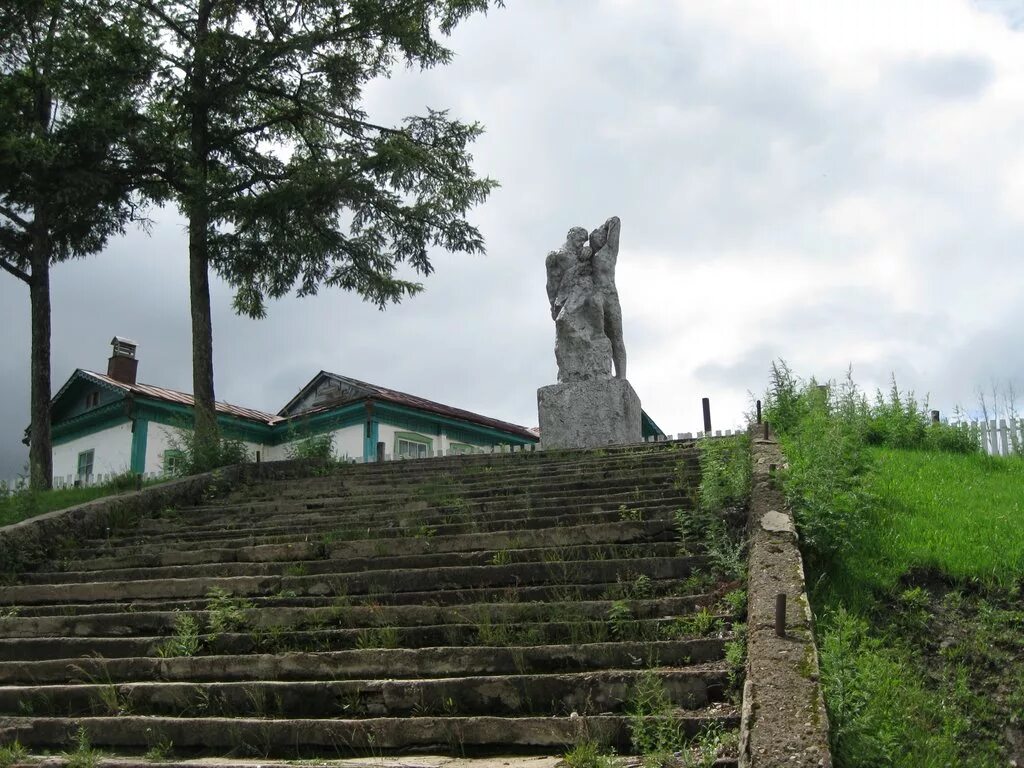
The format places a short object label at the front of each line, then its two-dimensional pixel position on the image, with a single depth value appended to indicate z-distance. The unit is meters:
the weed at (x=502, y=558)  7.83
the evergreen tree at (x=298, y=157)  17.12
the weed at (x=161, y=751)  5.73
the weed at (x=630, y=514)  8.56
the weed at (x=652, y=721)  4.89
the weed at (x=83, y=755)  5.63
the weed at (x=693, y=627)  6.08
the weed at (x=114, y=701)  6.38
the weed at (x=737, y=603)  6.19
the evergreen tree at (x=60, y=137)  16.28
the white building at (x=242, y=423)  26.41
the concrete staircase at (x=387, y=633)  5.58
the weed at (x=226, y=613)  7.36
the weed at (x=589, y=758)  4.79
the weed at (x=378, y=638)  6.55
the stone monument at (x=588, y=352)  16.75
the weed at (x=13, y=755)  5.80
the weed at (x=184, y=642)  7.01
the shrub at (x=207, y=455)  14.20
